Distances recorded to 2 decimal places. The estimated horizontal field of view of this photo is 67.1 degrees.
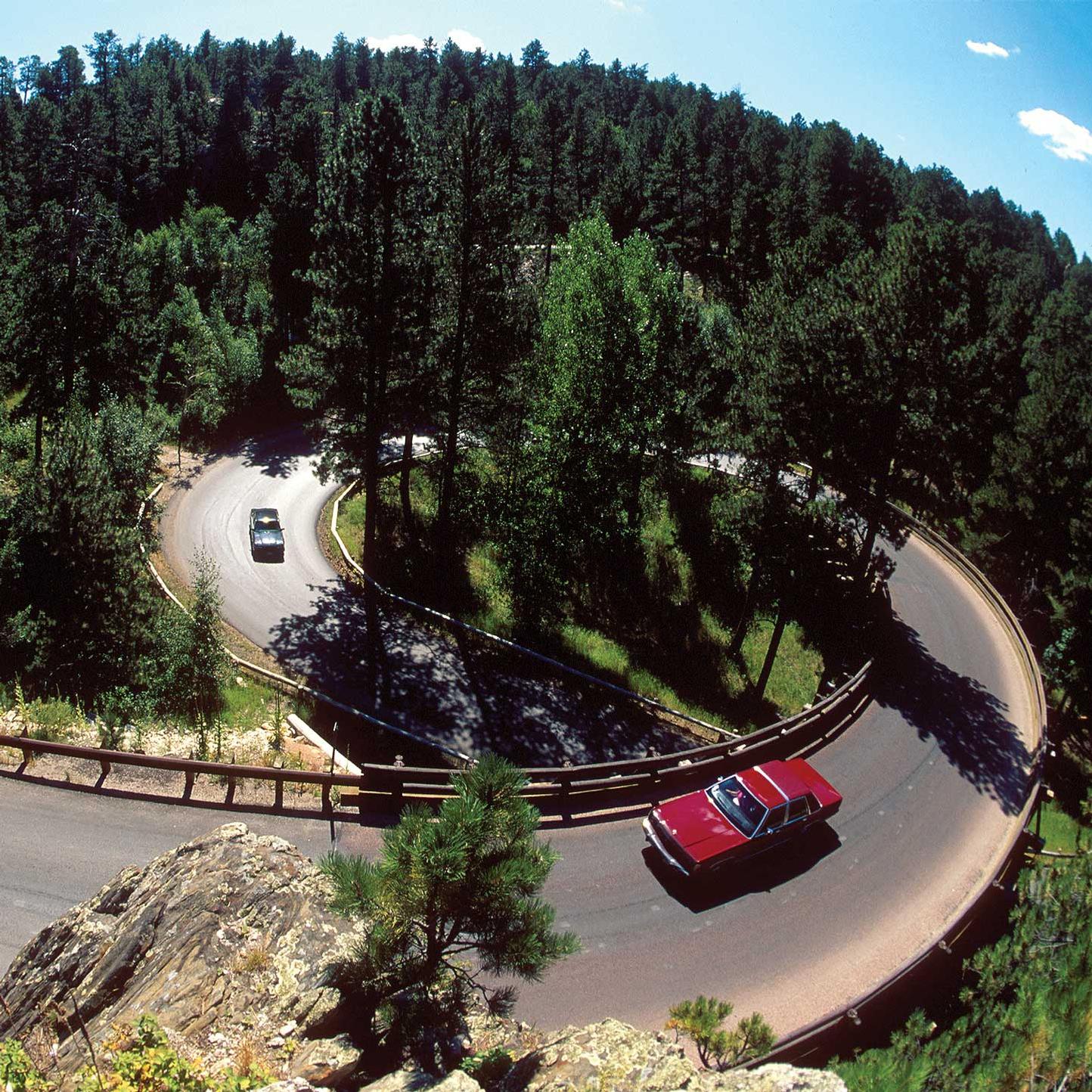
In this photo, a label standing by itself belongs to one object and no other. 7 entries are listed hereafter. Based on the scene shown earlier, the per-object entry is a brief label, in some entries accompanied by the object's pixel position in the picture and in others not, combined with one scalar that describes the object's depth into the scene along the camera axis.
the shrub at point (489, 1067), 9.27
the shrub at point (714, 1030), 10.41
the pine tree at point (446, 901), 8.73
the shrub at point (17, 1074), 7.75
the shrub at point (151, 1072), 7.68
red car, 16.16
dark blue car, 34.56
